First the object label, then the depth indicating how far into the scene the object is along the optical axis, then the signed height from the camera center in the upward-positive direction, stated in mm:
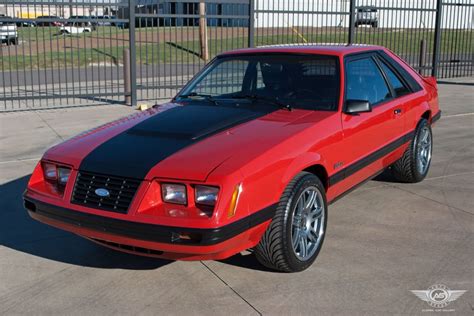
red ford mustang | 3336 -748
